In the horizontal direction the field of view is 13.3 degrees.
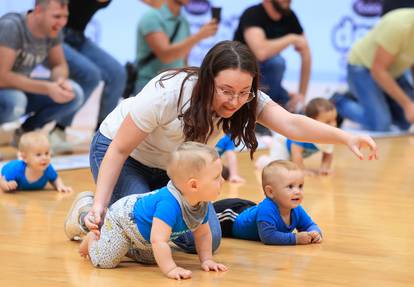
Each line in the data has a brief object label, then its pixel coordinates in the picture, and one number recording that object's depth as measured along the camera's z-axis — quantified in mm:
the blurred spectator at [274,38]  14314
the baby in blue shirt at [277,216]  6842
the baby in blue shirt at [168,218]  5638
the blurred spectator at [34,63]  11268
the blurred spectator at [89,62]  12737
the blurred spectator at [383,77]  14617
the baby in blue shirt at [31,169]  9045
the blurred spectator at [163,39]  13320
